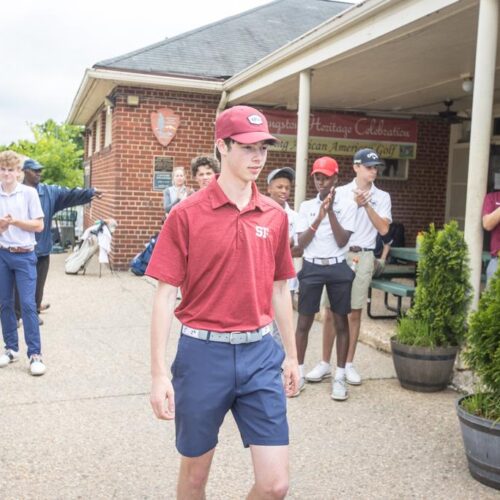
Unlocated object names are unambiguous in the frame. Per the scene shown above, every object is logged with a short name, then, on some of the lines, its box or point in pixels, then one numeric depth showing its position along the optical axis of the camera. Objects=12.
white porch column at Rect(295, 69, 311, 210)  8.33
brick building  11.40
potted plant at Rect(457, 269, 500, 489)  3.56
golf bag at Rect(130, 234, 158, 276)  11.03
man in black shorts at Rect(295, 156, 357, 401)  4.99
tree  25.94
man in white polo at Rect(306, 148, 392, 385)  5.19
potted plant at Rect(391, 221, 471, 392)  5.15
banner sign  11.84
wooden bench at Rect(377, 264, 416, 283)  7.91
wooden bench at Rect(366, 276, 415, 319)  6.81
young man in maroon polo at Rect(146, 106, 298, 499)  2.47
